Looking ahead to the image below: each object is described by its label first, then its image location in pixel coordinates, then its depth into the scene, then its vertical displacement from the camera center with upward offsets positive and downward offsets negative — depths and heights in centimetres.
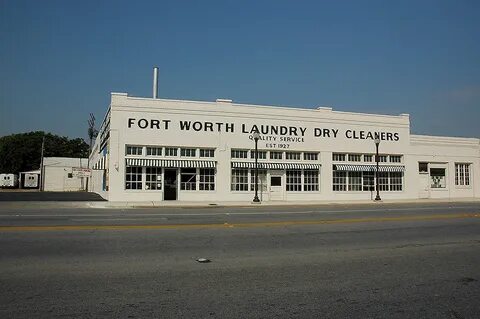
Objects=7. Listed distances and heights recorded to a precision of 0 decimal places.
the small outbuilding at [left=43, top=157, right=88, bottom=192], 6300 +152
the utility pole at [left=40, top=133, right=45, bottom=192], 6091 +129
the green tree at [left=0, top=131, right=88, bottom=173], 9475 +903
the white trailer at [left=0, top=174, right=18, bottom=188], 6906 +144
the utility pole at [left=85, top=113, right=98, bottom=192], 7222 +1021
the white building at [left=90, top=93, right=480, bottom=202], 2850 +275
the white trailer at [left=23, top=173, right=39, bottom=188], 7094 +165
